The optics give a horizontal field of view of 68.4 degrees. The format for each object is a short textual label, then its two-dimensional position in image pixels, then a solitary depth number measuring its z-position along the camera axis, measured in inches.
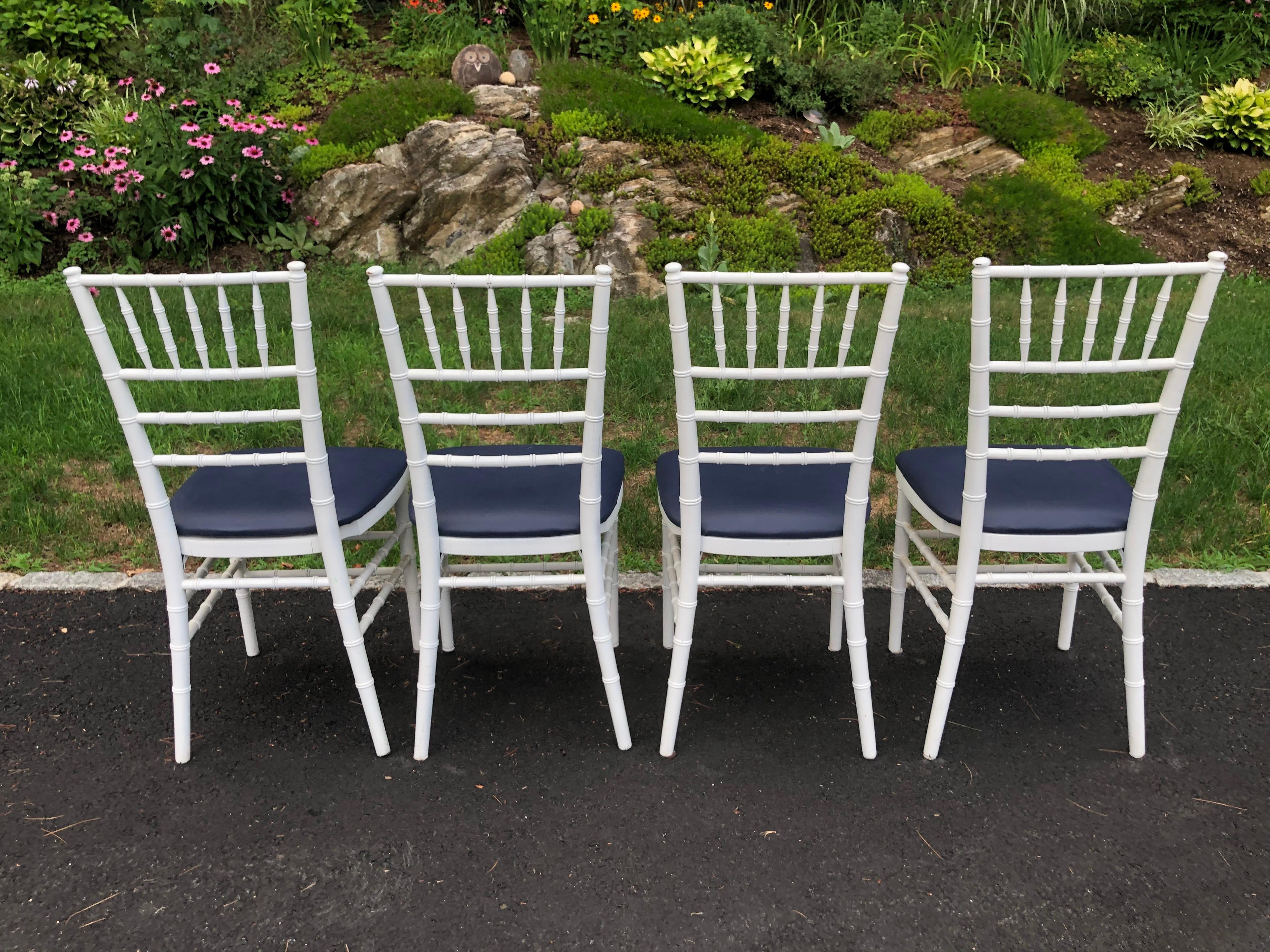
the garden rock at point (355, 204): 274.5
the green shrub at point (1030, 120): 302.4
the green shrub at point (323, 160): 278.4
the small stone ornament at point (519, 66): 315.3
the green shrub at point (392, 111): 286.0
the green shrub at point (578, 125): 283.9
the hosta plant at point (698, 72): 300.0
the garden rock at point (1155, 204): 296.4
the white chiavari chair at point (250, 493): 91.1
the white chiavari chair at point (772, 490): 90.5
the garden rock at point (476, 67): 307.9
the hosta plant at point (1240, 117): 317.4
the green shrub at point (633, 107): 285.6
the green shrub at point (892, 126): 303.0
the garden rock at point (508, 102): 292.7
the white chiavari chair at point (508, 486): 90.5
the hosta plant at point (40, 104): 295.9
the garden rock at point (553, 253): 259.9
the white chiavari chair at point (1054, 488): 90.4
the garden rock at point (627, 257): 257.3
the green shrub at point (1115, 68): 331.6
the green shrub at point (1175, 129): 316.2
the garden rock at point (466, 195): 271.9
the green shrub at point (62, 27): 320.5
